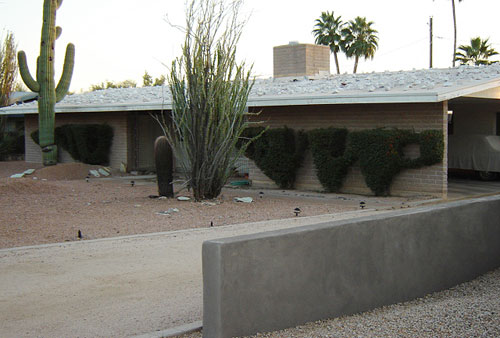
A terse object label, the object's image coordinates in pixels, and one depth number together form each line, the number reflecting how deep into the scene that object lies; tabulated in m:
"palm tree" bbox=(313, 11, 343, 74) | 51.75
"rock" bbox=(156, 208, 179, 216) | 12.80
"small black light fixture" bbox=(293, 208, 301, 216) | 12.69
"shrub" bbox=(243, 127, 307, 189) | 17.95
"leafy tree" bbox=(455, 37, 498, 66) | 43.22
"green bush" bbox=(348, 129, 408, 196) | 15.66
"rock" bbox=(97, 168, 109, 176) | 22.78
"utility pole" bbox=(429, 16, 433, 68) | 46.93
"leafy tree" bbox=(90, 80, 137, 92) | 62.06
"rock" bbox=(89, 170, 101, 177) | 22.47
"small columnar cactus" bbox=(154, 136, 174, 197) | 15.13
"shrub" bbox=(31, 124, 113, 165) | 24.08
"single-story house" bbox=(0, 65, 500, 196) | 15.55
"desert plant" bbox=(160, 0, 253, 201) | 14.32
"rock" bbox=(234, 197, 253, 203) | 14.95
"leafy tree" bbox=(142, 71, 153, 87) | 60.28
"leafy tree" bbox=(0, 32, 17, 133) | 31.41
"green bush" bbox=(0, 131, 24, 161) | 29.92
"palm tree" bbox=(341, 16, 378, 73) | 51.22
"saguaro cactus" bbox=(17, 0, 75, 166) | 22.50
